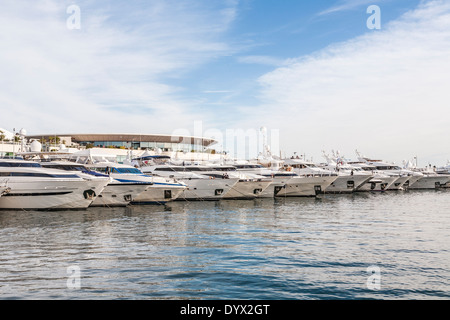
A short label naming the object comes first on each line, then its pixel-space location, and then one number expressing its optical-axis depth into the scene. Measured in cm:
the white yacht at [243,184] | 4478
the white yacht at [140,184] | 3462
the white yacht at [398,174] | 6925
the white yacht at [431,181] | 7512
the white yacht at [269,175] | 4800
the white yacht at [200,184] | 4203
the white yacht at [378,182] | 6486
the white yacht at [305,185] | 4969
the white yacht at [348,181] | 5784
